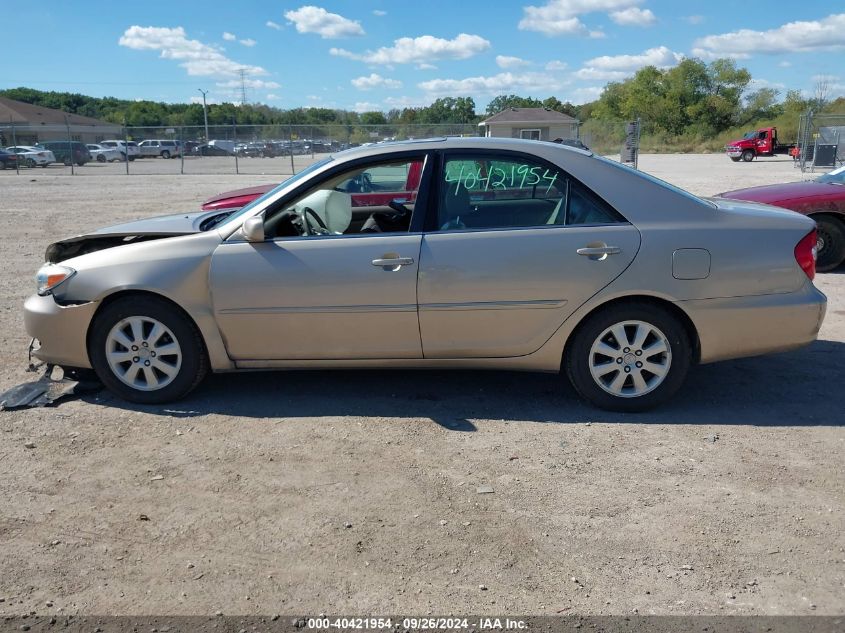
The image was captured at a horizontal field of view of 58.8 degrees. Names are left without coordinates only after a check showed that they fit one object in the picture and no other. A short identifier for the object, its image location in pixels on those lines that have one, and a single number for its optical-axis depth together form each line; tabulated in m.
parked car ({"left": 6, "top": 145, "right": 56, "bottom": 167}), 42.66
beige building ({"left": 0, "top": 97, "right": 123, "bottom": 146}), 60.52
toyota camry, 4.51
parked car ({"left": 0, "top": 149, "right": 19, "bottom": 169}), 42.19
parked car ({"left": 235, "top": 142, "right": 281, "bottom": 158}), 38.80
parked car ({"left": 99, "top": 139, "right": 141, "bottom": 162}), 50.64
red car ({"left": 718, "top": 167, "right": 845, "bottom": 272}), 8.90
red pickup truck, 46.94
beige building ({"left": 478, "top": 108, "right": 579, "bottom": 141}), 51.12
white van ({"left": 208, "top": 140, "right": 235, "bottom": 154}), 41.47
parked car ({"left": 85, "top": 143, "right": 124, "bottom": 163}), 49.53
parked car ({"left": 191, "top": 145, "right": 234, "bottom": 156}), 42.16
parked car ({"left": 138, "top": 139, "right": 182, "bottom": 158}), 51.28
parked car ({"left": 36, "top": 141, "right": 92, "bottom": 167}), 43.91
